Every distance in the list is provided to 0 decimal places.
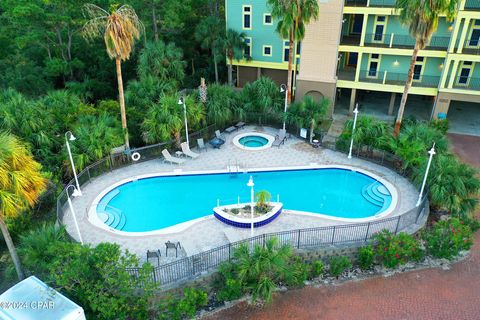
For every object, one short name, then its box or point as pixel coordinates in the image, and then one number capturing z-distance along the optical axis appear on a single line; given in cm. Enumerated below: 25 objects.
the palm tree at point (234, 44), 3438
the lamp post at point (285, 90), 2586
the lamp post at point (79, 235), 1693
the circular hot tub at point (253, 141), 2646
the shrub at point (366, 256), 1628
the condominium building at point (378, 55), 2752
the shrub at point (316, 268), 1617
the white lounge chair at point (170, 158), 2411
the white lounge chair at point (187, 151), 2481
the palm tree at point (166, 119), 2352
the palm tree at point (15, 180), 1210
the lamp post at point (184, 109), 2392
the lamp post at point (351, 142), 2383
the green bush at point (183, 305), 1426
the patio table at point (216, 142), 2585
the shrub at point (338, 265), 1622
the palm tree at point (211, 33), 3450
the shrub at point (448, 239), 1658
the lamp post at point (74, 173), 1769
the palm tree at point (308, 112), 2622
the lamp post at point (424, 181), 1819
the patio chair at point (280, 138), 2658
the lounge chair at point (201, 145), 2573
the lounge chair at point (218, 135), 2705
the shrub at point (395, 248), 1609
